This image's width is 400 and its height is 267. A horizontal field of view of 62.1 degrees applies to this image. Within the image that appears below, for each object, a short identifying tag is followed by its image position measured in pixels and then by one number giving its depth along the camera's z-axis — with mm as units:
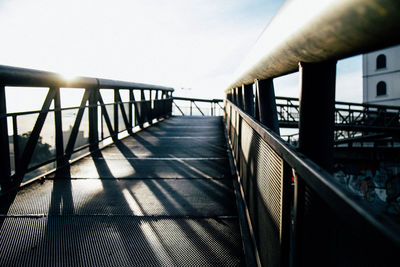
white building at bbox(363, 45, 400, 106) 35594
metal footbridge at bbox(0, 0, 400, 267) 855
